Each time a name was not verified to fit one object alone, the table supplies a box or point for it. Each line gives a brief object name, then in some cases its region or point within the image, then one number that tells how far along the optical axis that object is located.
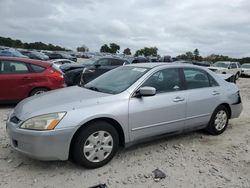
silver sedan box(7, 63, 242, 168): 2.47
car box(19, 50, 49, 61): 18.68
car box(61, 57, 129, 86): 8.11
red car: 5.04
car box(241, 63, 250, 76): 18.26
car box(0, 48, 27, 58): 15.44
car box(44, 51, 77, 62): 23.18
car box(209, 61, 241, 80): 14.91
